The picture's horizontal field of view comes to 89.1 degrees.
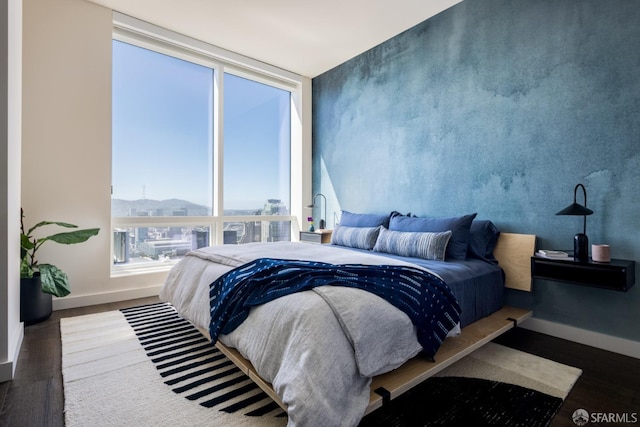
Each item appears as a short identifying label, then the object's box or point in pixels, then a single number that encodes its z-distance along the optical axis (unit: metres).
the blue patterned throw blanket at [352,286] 1.77
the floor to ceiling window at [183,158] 3.79
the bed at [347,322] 1.39
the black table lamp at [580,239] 2.30
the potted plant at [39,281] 2.73
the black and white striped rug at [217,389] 1.60
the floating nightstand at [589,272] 2.16
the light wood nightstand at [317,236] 4.45
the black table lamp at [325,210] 4.89
